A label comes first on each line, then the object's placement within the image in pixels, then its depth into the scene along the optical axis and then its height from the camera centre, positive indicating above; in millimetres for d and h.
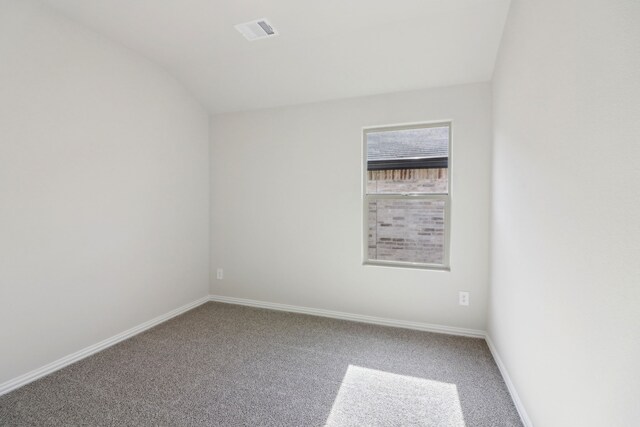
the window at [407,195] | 2998 +145
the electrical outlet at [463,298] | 2846 -836
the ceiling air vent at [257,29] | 2402 +1486
